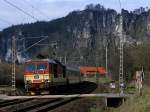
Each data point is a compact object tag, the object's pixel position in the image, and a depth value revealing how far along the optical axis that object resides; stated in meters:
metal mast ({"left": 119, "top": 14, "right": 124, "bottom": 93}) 46.89
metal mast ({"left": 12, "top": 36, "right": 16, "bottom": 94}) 50.48
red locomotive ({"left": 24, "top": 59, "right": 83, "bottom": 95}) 42.06
